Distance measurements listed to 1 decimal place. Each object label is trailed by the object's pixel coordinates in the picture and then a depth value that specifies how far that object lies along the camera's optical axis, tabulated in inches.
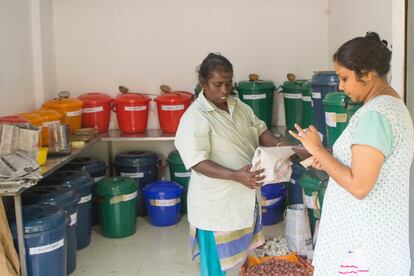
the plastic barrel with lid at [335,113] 111.7
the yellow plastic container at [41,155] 133.4
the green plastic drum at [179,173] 191.8
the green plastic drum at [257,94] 183.3
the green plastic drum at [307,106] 159.5
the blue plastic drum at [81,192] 153.1
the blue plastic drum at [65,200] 133.7
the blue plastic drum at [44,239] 118.8
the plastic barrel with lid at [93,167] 176.9
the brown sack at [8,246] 115.3
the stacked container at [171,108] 184.9
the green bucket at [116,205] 167.9
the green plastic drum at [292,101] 179.3
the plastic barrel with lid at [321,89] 125.3
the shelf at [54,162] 129.6
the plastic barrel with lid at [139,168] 189.0
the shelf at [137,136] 180.5
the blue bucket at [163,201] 179.5
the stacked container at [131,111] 186.4
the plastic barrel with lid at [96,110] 184.9
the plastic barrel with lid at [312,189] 136.7
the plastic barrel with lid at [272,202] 175.3
